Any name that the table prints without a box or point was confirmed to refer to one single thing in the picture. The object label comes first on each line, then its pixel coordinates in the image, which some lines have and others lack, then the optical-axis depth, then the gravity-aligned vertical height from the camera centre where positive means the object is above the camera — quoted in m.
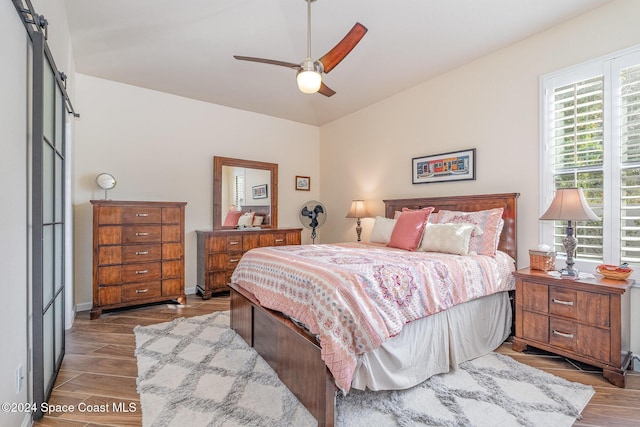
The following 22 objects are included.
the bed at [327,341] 1.64 -0.88
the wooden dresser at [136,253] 3.33 -0.50
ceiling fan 2.20 +1.17
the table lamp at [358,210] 4.46 +0.02
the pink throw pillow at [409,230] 3.01 -0.18
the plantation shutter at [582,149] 2.52 +0.56
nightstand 2.04 -0.79
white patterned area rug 1.67 -1.15
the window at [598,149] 2.35 +0.54
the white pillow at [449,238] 2.71 -0.24
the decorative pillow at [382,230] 3.51 -0.22
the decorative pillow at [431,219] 3.33 -0.08
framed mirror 4.57 +0.29
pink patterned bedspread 1.62 -0.51
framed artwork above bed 3.41 +0.54
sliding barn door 1.58 -0.07
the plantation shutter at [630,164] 2.32 +0.38
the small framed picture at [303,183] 5.48 +0.52
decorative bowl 2.18 -0.43
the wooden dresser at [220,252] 4.11 -0.57
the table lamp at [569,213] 2.26 +0.00
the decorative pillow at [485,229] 2.79 -0.16
